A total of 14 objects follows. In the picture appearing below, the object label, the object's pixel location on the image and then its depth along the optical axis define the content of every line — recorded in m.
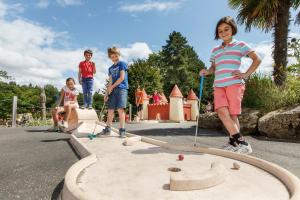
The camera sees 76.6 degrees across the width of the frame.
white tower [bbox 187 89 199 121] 15.98
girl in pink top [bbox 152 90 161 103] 15.92
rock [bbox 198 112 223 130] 5.92
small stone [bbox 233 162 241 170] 1.89
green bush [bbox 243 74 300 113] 5.09
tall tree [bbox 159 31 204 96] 31.99
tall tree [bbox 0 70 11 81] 21.76
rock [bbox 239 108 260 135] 5.04
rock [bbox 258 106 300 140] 4.42
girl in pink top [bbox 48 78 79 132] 5.46
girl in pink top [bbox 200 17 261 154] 2.63
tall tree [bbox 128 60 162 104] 28.55
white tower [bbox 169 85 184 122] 13.46
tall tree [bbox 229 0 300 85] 6.79
